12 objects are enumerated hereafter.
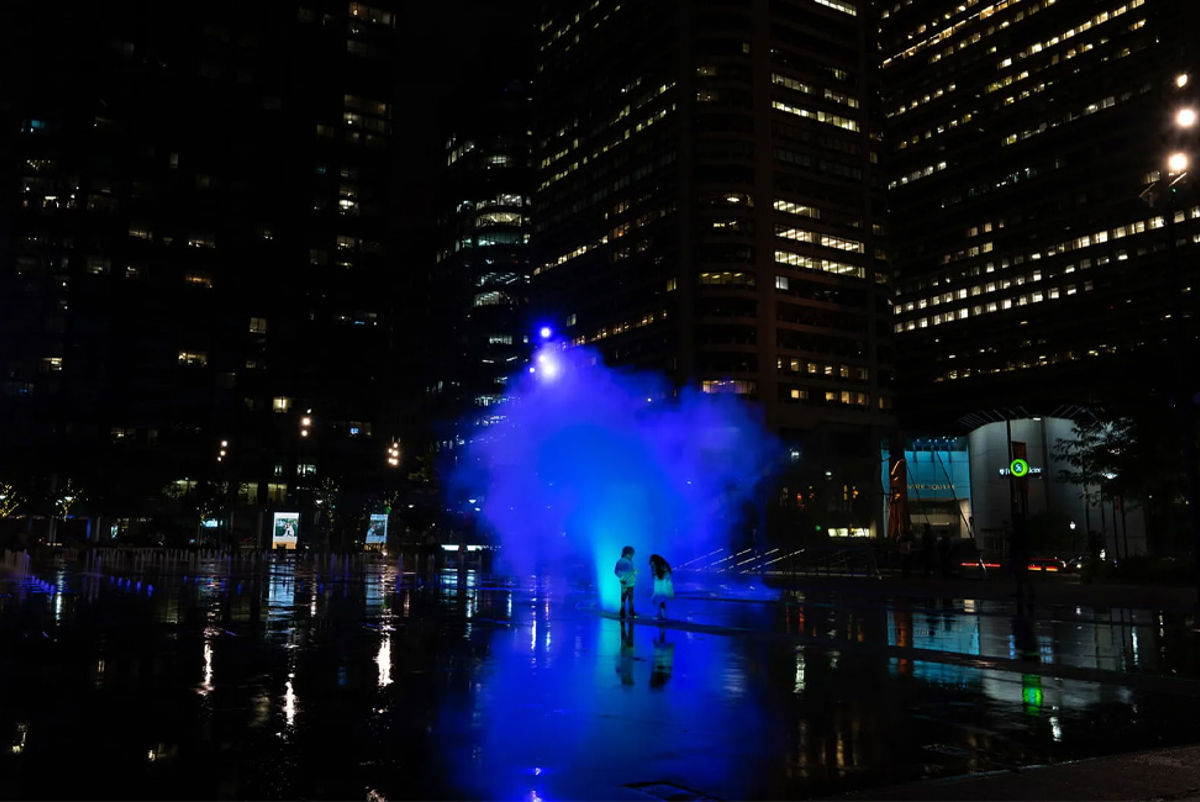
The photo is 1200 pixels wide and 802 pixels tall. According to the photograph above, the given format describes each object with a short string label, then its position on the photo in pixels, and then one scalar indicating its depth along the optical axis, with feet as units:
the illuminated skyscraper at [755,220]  356.38
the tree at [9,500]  206.80
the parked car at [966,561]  122.97
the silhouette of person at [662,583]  60.23
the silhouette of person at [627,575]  59.77
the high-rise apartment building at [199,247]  315.37
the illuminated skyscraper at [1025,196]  389.60
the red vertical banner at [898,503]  193.54
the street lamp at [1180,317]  58.85
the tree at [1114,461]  108.06
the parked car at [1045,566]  143.33
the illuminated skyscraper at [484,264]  486.79
